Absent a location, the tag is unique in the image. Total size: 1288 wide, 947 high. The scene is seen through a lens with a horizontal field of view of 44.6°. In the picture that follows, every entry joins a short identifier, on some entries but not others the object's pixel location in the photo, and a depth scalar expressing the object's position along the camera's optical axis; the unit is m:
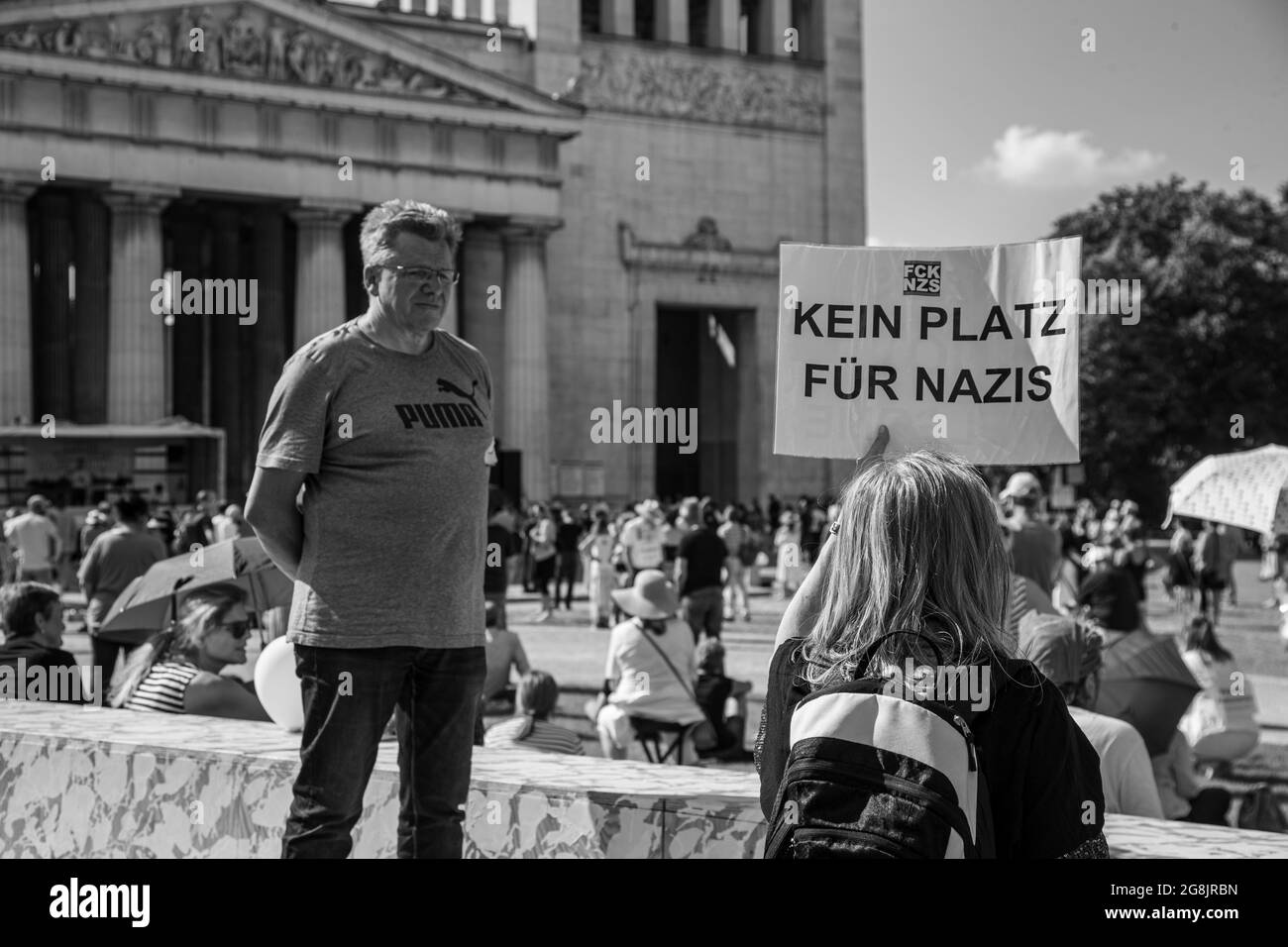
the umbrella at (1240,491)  14.59
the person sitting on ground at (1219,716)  10.00
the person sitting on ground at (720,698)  10.95
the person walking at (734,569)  25.70
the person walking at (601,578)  24.56
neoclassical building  39.38
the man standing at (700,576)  17.16
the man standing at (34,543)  21.75
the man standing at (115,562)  13.35
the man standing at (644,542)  21.77
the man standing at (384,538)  4.24
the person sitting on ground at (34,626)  7.50
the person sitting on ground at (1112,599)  10.98
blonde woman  2.71
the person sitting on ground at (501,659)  10.57
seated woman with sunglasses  7.12
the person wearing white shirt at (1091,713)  5.77
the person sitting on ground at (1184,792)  7.25
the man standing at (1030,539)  10.20
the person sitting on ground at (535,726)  8.15
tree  54.25
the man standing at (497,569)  9.97
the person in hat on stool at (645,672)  10.05
